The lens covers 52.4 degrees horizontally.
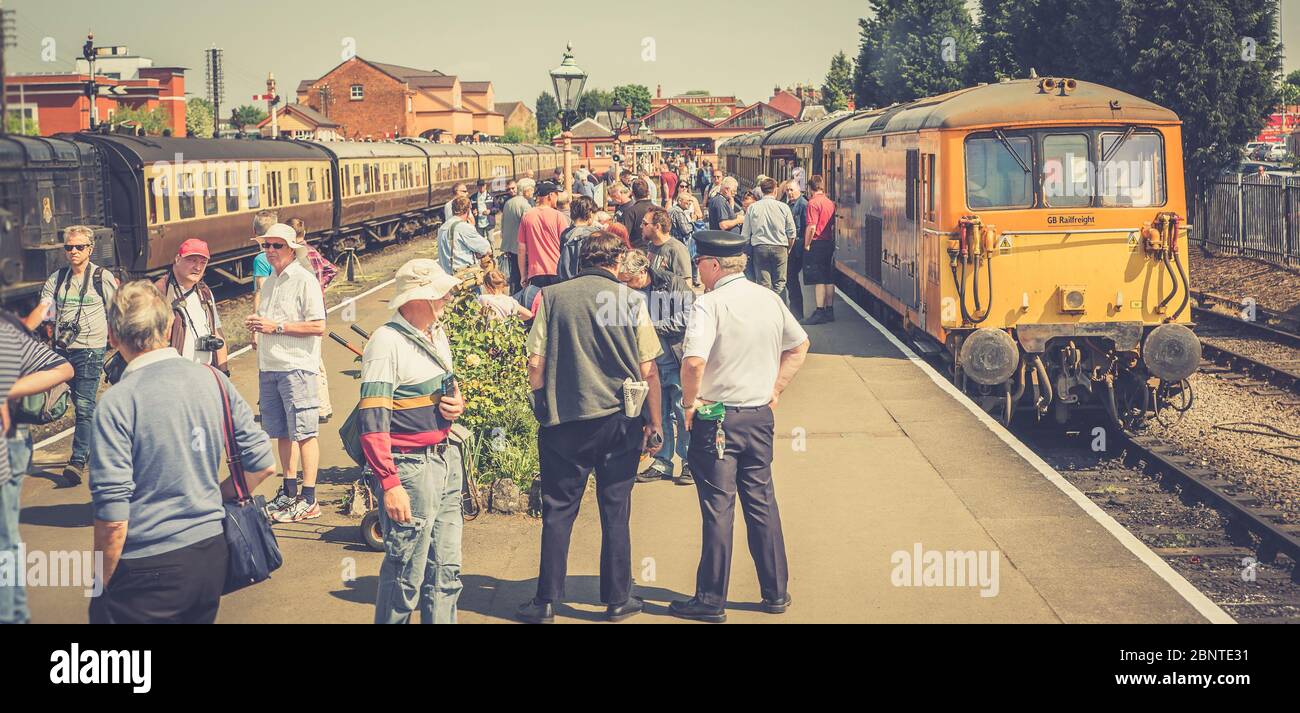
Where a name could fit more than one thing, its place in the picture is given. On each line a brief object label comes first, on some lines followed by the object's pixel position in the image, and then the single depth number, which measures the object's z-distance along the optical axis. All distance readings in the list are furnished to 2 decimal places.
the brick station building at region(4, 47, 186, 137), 60.44
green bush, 9.26
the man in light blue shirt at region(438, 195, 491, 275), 13.46
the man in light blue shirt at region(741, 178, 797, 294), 15.19
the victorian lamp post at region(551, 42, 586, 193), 17.64
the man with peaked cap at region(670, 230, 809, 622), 6.89
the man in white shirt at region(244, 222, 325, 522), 8.73
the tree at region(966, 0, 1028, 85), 35.91
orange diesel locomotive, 12.40
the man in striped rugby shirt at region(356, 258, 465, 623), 5.94
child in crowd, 9.64
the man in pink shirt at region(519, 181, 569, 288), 13.27
